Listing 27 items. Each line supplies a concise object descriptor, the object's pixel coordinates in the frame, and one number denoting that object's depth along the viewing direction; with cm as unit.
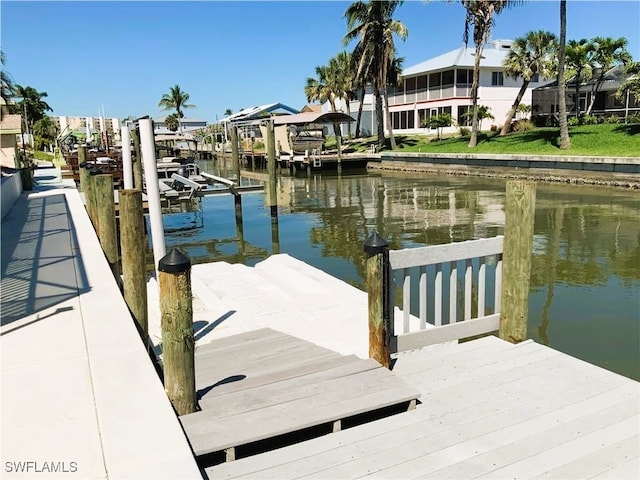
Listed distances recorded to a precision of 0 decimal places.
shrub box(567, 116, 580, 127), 3153
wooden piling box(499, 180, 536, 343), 462
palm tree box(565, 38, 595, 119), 3030
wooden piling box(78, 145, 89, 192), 1191
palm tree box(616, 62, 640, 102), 2556
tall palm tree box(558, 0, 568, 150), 2419
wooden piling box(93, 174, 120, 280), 688
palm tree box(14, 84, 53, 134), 6406
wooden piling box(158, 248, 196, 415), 336
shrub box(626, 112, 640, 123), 2849
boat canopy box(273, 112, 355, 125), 3684
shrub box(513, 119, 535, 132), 3428
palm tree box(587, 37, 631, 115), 3011
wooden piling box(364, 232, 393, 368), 399
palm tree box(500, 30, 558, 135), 3108
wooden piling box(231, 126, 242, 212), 1612
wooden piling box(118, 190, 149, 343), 491
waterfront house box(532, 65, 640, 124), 3388
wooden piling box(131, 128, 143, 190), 1723
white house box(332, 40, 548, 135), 4050
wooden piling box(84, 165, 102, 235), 943
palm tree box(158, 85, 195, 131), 8162
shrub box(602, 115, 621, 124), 3058
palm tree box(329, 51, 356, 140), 4694
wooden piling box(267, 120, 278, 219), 1577
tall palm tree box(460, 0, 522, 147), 2848
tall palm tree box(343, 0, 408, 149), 3338
